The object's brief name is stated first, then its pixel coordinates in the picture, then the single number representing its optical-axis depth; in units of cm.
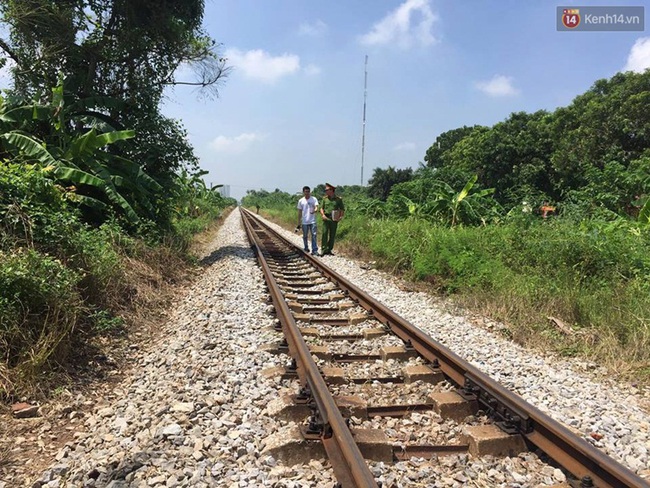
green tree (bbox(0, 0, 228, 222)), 963
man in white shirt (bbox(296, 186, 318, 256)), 1215
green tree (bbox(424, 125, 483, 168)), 5705
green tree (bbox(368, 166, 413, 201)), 3253
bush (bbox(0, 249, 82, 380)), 377
